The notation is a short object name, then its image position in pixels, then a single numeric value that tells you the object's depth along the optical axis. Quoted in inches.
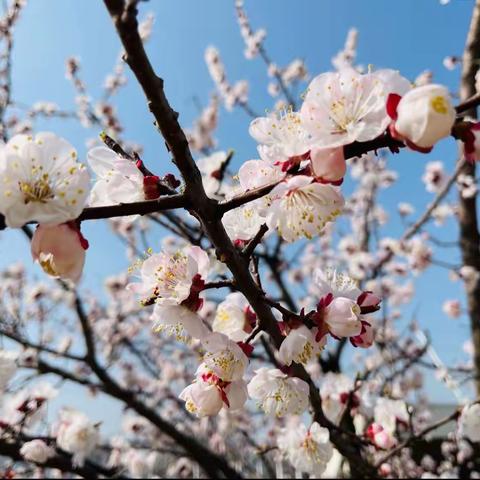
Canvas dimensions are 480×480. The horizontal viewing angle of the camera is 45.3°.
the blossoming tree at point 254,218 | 6.2
